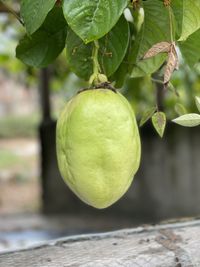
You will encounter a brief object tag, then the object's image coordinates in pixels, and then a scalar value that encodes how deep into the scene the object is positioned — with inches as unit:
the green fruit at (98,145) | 23.5
